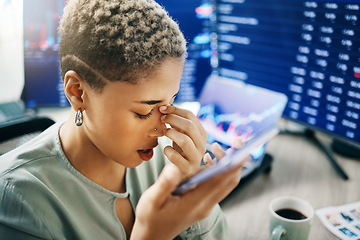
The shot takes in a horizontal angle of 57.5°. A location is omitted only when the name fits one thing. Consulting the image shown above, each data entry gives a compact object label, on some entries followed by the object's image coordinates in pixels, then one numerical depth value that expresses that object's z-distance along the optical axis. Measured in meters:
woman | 0.53
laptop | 1.03
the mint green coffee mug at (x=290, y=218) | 0.70
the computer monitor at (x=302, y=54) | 0.97
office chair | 0.78
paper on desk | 0.77
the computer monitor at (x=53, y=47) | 1.18
